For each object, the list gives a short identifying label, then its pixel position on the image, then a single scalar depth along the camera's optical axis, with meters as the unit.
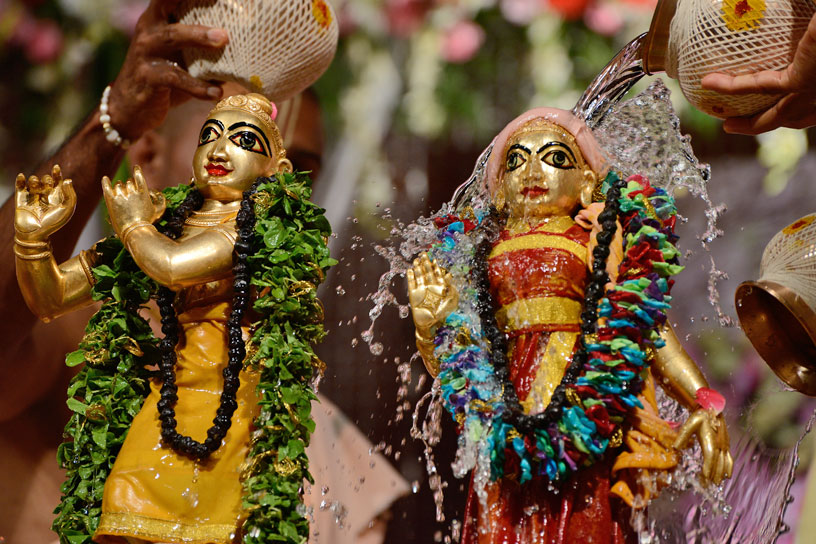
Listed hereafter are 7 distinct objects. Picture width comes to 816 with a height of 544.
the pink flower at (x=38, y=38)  8.39
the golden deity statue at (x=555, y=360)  5.02
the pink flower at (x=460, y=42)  8.66
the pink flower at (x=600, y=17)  8.46
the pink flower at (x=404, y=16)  8.77
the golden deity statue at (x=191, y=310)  5.09
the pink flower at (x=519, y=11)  8.59
